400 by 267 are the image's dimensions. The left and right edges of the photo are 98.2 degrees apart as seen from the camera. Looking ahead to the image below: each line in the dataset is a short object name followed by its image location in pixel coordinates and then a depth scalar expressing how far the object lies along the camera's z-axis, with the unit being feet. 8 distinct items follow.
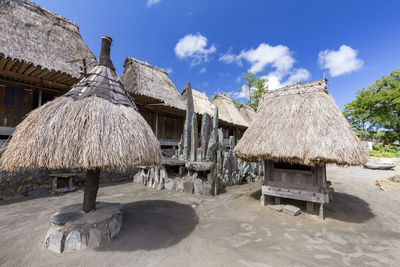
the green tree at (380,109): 71.72
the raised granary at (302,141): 13.55
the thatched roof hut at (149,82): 34.62
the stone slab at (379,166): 40.34
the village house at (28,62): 18.58
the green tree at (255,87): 77.15
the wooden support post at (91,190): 10.94
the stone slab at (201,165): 22.33
